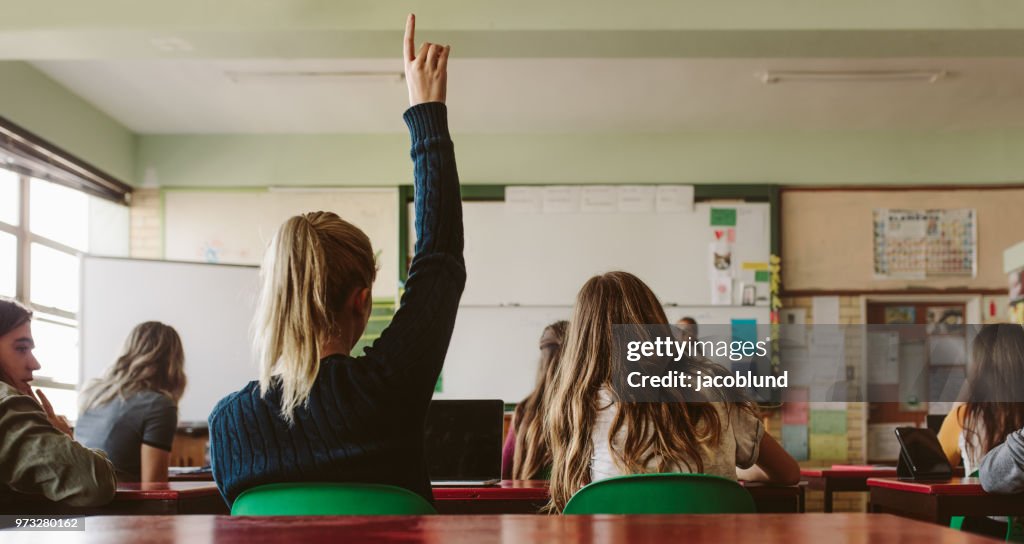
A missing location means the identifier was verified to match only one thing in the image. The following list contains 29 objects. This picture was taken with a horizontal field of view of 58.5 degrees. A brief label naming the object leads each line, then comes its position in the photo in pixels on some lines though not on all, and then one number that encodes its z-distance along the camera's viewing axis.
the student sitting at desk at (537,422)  3.31
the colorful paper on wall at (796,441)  6.50
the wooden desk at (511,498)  2.81
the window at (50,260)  5.26
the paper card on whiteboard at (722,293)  6.49
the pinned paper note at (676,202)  6.57
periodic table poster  6.56
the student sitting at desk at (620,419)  2.07
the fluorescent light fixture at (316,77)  5.46
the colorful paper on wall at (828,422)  6.54
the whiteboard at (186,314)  5.59
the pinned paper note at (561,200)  6.59
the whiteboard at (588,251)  6.52
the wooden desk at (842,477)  3.99
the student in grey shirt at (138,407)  3.76
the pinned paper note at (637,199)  6.58
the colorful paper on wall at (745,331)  6.43
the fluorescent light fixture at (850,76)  5.48
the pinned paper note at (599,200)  6.59
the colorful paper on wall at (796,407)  6.55
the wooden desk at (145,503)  2.62
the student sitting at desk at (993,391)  3.04
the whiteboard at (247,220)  6.55
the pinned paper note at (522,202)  6.59
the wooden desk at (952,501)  2.70
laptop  3.14
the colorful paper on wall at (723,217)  6.56
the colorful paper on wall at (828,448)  6.52
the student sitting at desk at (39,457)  2.43
